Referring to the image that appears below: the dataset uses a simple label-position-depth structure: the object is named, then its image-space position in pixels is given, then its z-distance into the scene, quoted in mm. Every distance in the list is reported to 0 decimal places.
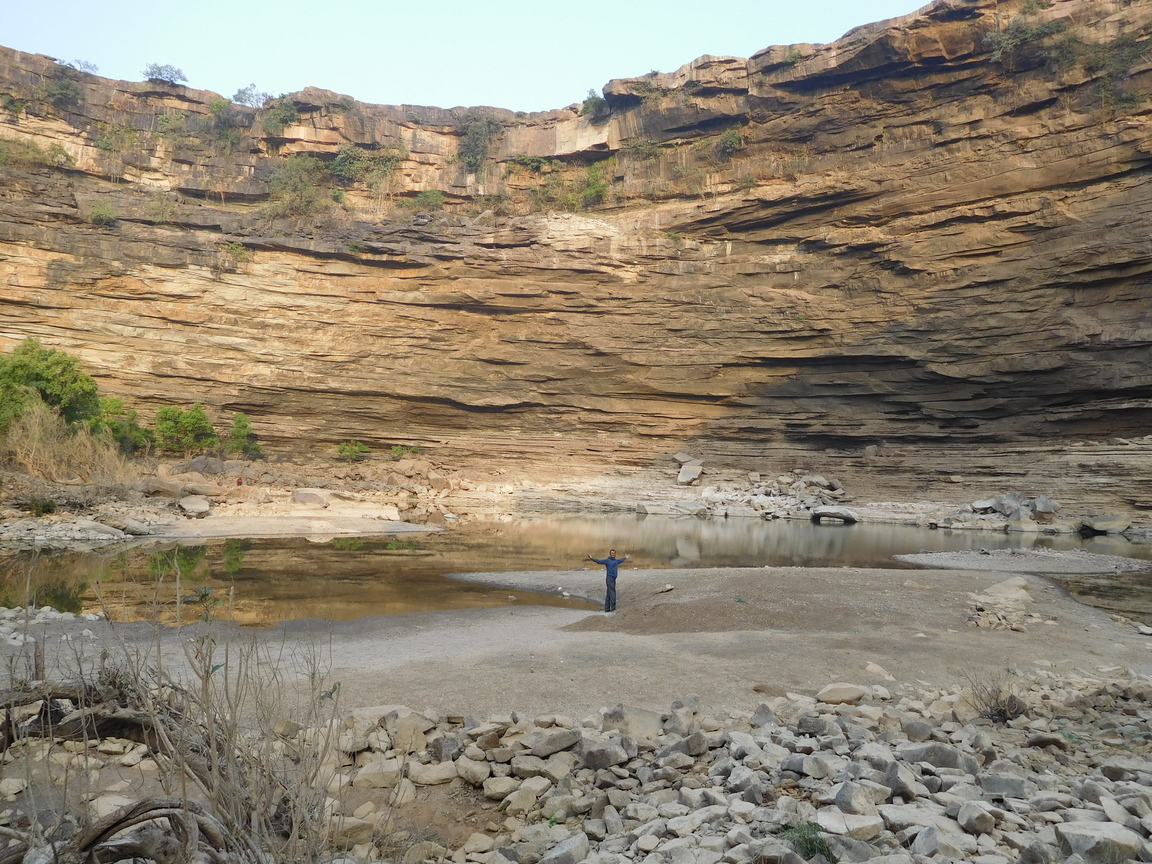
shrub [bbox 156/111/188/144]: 40719
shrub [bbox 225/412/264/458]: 35719
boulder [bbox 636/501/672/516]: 33594
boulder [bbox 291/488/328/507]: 28734
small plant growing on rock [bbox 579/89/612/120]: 43812
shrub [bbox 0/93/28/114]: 37281
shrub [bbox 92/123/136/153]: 38906
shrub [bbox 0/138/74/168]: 35812
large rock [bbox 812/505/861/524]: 31219
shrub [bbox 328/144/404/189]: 42969
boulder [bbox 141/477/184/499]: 25422
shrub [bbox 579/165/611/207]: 42469
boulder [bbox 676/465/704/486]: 37438
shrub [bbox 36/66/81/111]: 38375
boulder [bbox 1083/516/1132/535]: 26047
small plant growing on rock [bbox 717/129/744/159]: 40312
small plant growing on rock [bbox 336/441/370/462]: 38188
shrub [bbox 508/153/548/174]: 44562
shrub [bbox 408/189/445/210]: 43184
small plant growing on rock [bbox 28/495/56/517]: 21641
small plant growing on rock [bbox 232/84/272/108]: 45531
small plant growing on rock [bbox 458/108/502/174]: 44375
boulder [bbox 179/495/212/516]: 24469
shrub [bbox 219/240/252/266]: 37125
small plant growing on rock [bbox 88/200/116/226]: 36000
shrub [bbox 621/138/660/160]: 42469
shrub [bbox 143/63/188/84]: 44688
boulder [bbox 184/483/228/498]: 26642
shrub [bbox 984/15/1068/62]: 33469
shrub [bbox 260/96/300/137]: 42906
